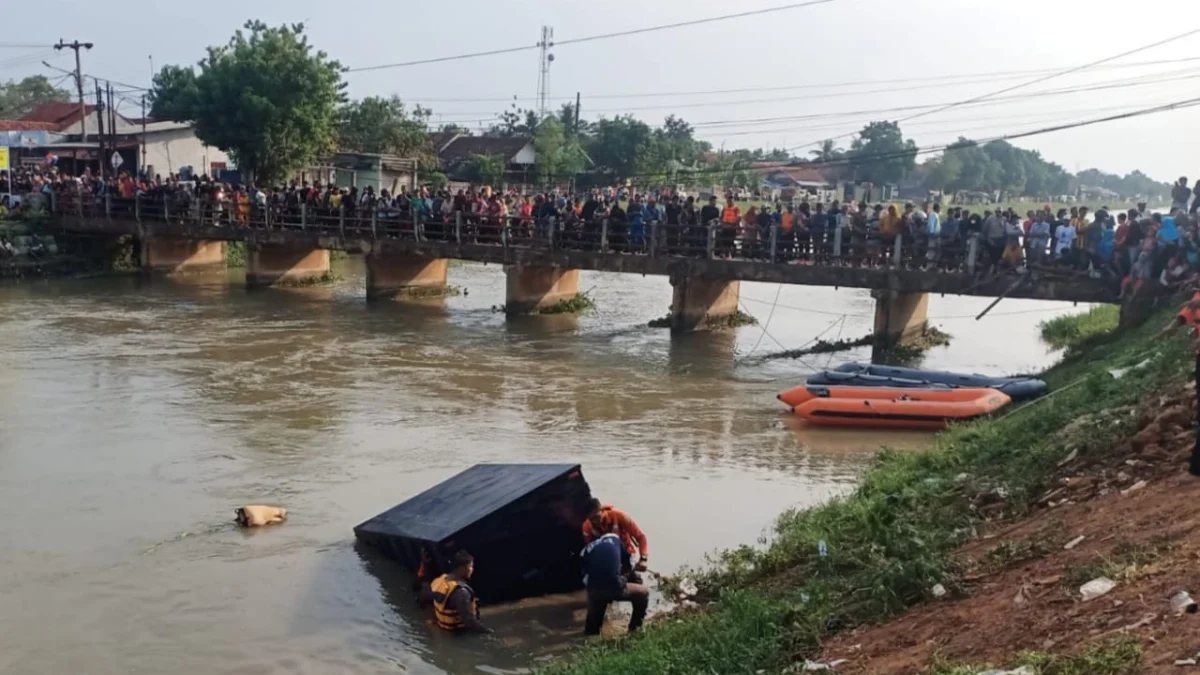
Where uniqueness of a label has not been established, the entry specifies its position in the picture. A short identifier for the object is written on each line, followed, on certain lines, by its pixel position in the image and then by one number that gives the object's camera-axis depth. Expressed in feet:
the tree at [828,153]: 311.33
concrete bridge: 69.62
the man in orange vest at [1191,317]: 36.06
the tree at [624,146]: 195.93
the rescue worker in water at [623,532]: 30.04
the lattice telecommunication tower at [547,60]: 222.58
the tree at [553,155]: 179.93
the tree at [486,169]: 166.40
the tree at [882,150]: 272.31
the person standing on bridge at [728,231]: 75.31
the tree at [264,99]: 120.55
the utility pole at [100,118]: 129.79
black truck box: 30.81
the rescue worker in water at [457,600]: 28.96
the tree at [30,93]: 312.50
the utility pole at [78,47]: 137.08
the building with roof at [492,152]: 177.68
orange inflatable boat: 51.70
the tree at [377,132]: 164.45
